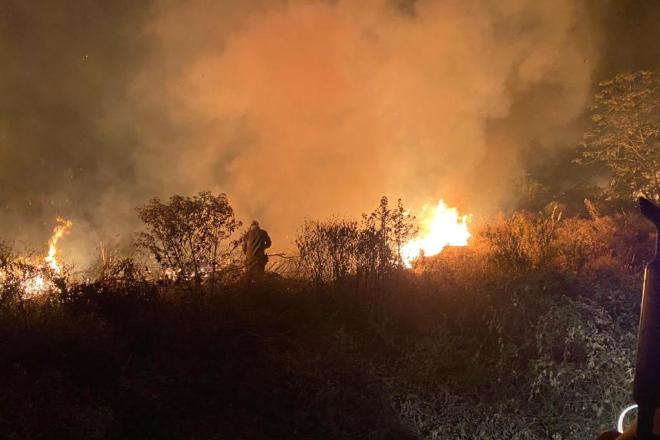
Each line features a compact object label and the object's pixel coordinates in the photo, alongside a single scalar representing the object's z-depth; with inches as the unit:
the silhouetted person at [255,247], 297.7
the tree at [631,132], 454.0
